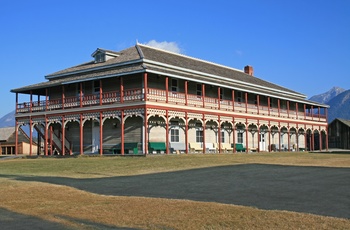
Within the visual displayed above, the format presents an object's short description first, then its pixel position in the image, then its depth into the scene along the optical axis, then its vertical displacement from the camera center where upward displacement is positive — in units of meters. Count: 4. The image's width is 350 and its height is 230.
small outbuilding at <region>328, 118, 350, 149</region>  62.53 +0.81
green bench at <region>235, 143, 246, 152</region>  43.89 -0.60
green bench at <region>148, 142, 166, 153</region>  34.26 -0.33
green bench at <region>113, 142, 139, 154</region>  34.63 -0.37
